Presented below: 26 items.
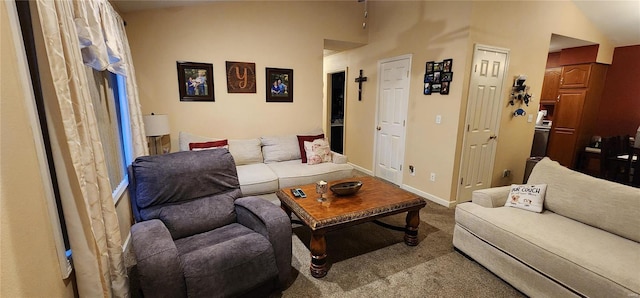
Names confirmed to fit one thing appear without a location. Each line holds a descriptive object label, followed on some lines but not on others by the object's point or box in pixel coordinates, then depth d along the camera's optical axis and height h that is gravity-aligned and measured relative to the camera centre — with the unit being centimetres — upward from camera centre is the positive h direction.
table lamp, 292 -24
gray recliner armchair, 141 -83
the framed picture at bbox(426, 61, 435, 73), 328 +53
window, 201 -16
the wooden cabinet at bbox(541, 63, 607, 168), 430 +2
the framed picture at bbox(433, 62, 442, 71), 318 +52
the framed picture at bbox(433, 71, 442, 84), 319 +39
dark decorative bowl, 228 -72
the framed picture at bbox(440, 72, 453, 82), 308 +38
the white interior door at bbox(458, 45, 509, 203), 308 -11
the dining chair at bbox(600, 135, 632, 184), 358 -67
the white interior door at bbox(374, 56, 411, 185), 377 -13
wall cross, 453 +44
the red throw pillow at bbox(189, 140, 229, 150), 321 -50
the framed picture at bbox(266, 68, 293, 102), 378 +31
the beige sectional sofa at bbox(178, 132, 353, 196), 292 -77
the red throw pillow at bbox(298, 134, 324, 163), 358 -48
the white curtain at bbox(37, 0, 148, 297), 114 -26
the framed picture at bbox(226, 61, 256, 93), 354 +39
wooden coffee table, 193 -81
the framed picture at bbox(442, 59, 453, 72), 307 +51
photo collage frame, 310 +39
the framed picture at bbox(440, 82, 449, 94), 313 +24
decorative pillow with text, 215 -74
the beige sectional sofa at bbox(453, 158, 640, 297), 149 -86
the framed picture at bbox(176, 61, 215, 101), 331 +31
